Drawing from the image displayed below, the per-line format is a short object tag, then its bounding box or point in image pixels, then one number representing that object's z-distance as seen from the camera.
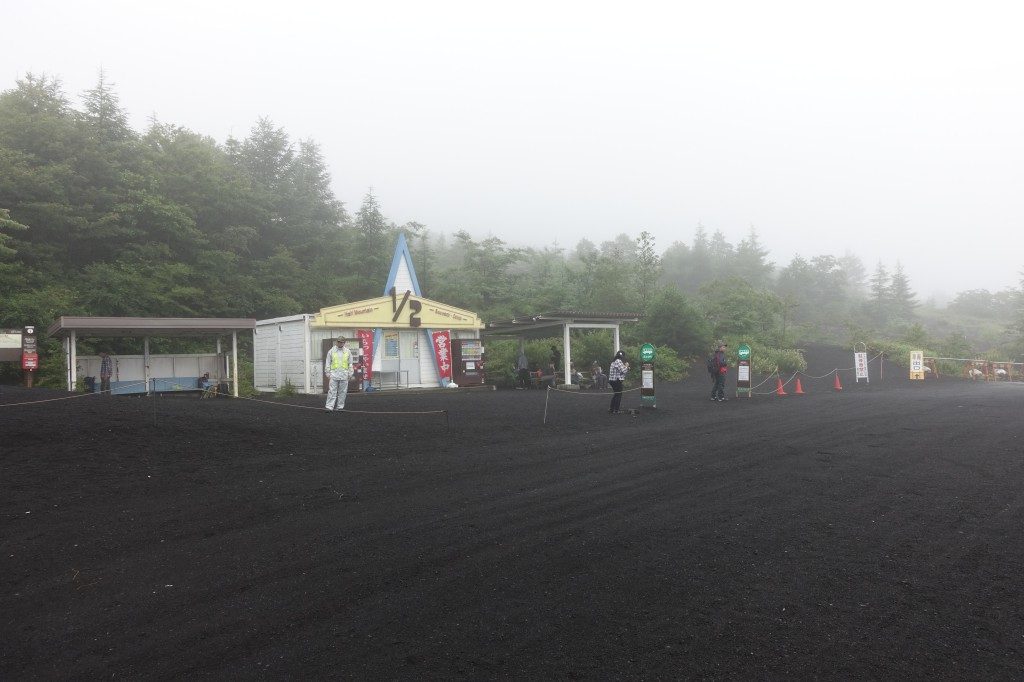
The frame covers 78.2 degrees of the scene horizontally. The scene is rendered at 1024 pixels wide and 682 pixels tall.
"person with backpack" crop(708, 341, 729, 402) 19.55
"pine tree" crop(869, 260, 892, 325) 73.40
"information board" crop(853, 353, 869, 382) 27.75
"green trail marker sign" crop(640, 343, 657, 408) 16.61
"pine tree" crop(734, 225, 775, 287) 81.69
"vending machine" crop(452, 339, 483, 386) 24.97
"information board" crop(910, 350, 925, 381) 29.11
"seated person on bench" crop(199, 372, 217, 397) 19.82
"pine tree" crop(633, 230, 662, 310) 50.85
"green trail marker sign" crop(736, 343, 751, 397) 21.35
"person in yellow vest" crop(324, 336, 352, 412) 13.98
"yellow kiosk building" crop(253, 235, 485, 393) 22.00
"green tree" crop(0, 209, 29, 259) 27.20
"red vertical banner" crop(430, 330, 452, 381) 24.52
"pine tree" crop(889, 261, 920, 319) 75.44
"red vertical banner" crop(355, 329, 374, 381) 22.56
